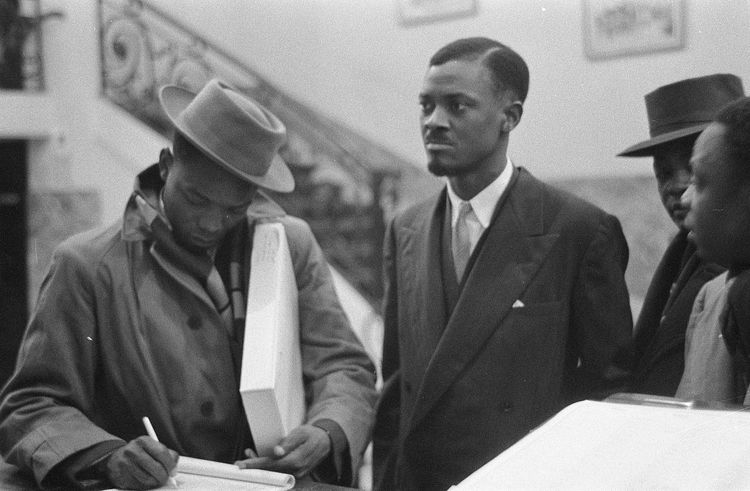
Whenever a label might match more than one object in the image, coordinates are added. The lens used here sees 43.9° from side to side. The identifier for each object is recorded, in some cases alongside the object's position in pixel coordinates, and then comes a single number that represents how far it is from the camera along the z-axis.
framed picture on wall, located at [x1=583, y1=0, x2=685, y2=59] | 3.19
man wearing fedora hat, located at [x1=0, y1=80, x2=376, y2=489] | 1.55
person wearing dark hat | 1.59
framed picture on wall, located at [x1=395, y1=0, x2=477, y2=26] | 4.20
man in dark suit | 1.68
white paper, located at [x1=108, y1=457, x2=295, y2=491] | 1.36
